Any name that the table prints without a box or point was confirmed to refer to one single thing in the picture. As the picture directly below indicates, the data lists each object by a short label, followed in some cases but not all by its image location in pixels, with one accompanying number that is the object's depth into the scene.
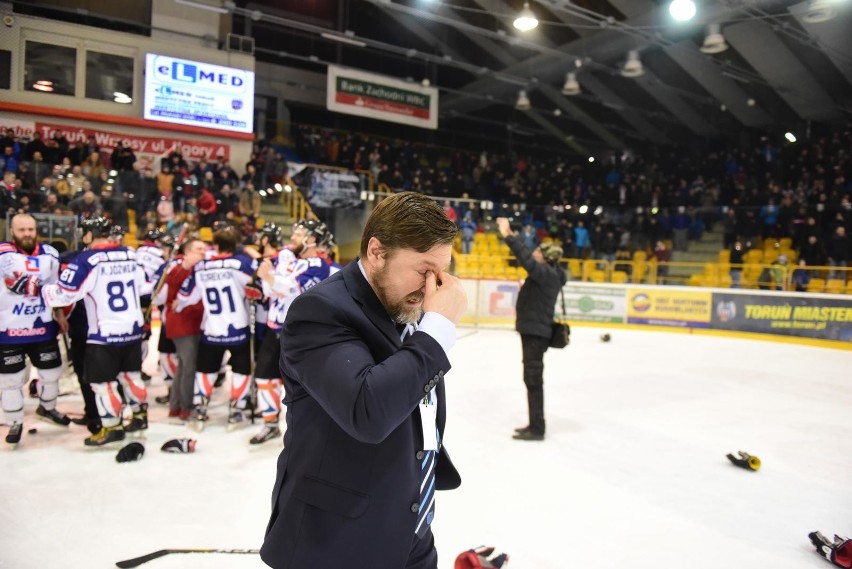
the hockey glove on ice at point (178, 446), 4.55
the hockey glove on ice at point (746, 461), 4.54
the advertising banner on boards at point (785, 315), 10.96
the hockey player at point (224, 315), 5.05
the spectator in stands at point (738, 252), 14.24
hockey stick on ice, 2.84
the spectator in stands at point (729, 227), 14.64
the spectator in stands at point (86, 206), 9.78
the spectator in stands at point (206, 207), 12.18
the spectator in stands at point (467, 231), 14.59
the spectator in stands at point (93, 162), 12.37
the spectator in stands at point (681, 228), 14.53
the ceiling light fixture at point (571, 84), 16.20
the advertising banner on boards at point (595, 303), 13.30
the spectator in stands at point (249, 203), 12.79
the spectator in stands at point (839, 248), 12.80
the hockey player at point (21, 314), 4.43
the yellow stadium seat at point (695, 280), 13.27
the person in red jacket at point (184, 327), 5.31
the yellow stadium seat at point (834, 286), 11.29
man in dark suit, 1.16
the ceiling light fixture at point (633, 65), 14.15
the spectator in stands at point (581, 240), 14.57
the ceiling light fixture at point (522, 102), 18.39
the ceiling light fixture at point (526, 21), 11.81
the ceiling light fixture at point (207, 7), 13.56
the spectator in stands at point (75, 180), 9.98
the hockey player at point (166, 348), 5.97
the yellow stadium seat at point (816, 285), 11.41
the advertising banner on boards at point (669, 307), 12.52
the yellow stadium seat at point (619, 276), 13.70
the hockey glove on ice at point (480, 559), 2.61
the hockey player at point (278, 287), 4.53
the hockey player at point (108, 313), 4.34
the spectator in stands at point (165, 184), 11.45
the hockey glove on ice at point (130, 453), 4.33
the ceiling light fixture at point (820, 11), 9.69
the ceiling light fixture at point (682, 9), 10.72
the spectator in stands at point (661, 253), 14.61
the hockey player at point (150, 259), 5.80
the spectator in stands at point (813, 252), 13.16
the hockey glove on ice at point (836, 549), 3.01
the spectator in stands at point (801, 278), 11.57
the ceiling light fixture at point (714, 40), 12.10
